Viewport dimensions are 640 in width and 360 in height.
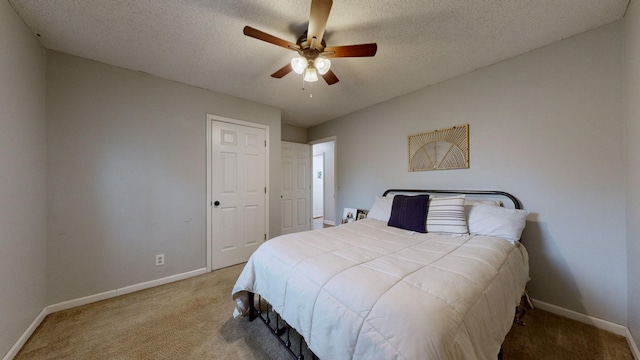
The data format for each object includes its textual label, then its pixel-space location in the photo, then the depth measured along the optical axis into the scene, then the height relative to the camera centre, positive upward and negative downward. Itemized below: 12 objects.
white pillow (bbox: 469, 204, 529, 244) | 1.80 -0.38
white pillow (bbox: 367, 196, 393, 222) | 2.64 -0.38
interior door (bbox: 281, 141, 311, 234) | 4.29 -0.17
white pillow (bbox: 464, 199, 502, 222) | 2.12 -0.25
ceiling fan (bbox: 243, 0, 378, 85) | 1.46 +1.01
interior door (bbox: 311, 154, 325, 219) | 6.44 -0.22
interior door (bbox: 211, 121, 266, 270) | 2.95 -0.19
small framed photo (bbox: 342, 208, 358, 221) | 3.62 -0.60
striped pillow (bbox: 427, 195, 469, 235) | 1.99 -0.36
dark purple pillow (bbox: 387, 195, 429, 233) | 2.16 -0.36
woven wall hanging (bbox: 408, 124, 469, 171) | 2.50 +0.38
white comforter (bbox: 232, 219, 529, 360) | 0.84 -0.57
